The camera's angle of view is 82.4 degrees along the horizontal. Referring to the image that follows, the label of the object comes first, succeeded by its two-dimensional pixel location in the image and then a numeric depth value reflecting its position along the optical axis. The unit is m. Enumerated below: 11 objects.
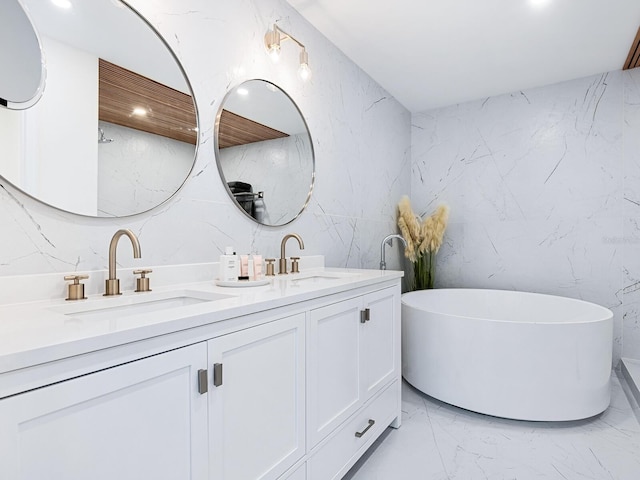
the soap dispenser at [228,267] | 1.43
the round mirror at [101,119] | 1.05
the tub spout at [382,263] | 2.50
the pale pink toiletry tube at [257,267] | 1.54
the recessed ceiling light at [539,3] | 2.03
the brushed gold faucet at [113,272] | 1.14
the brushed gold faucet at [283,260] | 1.84
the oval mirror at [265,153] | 1.66
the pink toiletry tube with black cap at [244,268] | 1.51
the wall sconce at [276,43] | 1.81
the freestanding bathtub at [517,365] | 2.03
